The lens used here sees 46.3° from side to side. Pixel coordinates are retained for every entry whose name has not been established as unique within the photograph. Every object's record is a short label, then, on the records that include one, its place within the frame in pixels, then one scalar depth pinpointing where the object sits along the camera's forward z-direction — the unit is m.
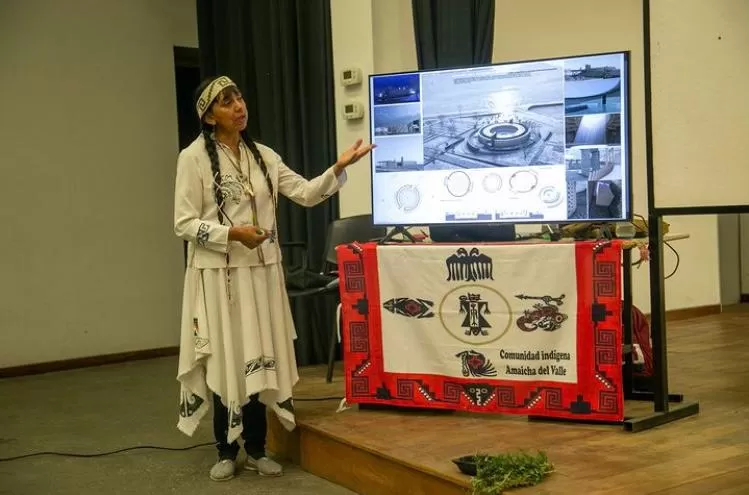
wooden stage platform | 2.28
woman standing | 2.88
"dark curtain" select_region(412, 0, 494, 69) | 3.94
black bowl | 2.35
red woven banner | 2.79
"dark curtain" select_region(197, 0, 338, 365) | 4.70
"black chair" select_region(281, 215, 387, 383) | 3.96
